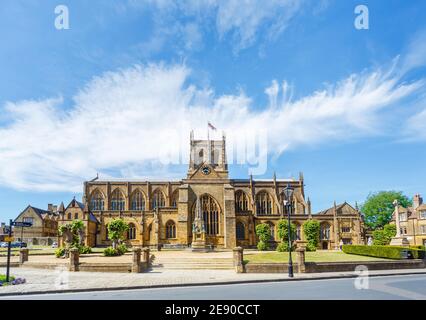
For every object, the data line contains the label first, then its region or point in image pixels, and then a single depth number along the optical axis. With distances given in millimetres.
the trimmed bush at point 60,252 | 32688
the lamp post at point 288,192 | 22325
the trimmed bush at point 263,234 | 45562
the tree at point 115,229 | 37719
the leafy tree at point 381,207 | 74938
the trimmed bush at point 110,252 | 33250
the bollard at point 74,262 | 22077
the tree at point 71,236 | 32844
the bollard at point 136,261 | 22172
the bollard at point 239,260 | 21938
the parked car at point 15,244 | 58056
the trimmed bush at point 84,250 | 33912
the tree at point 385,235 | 45938
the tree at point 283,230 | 45356
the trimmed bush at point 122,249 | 35362
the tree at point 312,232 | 43250
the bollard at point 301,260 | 22016
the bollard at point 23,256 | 26977
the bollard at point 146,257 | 25462
